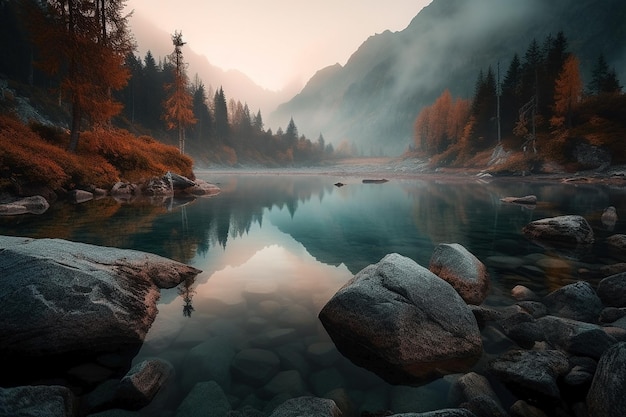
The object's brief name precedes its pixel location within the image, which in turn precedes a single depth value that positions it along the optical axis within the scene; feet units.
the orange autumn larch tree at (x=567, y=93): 155.33
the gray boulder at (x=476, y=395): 11.49
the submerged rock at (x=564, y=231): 37.52
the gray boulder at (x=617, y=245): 32.89
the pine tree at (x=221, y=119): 337.50
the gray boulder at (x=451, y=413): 10.25
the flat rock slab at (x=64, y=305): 14.73
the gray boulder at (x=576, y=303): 19.65
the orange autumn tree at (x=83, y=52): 67.97
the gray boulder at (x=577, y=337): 14.61
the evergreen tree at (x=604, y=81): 188.89
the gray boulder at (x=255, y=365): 14.54
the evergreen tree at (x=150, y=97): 258.59
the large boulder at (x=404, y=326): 15.49
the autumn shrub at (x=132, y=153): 80.48
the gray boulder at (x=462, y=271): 22.75
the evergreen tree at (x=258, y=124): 405.70
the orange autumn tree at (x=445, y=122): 253.44
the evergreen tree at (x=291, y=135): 428.97
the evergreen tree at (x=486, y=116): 208.13
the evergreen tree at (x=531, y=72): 182.62
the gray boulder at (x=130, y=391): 12.25
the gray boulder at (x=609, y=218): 47.62
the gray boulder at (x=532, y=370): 12.66
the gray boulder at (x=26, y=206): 50.78
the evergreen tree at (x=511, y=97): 194.80
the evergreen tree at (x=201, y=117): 309.42
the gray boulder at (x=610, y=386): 10.30
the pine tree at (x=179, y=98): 130.96
